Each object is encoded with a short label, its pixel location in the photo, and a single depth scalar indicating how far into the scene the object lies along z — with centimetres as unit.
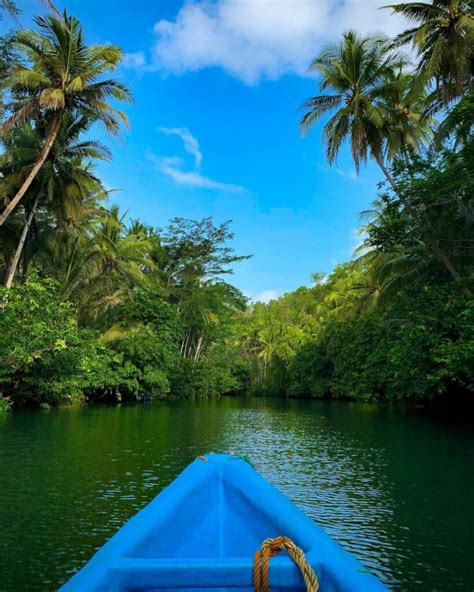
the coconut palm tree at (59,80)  1405
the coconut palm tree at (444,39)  1377
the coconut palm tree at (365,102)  1641
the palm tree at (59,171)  1709
